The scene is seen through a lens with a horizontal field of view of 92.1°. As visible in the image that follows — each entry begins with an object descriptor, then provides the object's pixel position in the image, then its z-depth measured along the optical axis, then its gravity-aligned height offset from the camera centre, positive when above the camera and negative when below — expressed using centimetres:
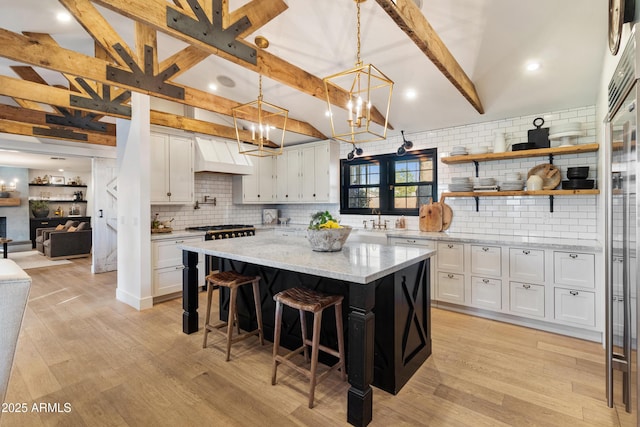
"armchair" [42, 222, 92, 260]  757 -75
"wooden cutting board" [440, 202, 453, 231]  444 -7
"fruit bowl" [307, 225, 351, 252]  250 -21
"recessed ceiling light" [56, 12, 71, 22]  314 +204
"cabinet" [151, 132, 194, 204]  460 +67
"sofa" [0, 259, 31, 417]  119 -39
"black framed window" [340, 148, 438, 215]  477 +49
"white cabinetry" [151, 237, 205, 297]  419 -75
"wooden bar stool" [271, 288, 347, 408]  208 -76
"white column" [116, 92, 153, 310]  392 +13
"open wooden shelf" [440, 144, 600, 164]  330 +68
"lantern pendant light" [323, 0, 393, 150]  387 +154
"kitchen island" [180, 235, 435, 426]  186 -63
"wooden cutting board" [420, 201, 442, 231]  445 -8
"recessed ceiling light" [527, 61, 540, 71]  307 +146
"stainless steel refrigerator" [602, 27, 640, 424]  134 -11
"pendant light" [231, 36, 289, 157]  325 +151
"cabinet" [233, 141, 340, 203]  560 +65
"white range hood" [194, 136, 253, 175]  503 +93
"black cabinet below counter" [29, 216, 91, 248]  1009 -30
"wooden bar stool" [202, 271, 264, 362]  267 -73
